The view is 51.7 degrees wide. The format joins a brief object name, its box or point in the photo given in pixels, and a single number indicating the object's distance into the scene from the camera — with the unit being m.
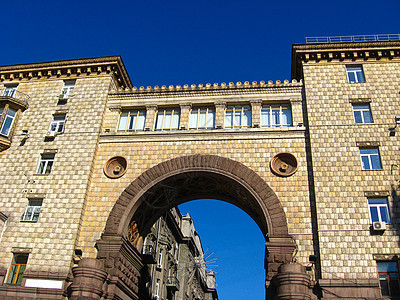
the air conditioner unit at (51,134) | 28.02
